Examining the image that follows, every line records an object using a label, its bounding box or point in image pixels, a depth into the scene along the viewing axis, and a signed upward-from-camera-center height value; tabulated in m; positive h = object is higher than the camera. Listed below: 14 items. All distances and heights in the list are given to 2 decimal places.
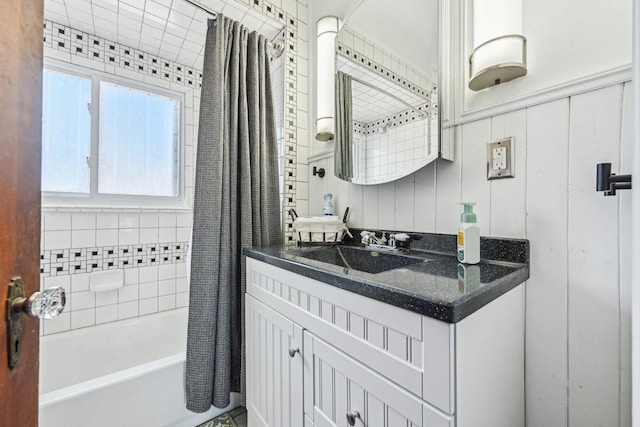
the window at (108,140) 1.73 +0.52
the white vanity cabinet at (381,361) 0.51 -0.35
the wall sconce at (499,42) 0.79 +0.53
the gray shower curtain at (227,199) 1.27 +0.08
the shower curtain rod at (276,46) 1.66 +1.07
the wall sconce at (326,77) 1.51 +0.79
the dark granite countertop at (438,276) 0.52 -0.16
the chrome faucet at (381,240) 1.10 -0.11
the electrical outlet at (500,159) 0.85 +0.19
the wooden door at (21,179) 0.37 +0.05
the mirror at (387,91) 1.04 +0.56
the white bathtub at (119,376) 1.03 -0.83
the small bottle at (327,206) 1.43 +0.05
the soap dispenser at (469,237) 0.81 -0.07
